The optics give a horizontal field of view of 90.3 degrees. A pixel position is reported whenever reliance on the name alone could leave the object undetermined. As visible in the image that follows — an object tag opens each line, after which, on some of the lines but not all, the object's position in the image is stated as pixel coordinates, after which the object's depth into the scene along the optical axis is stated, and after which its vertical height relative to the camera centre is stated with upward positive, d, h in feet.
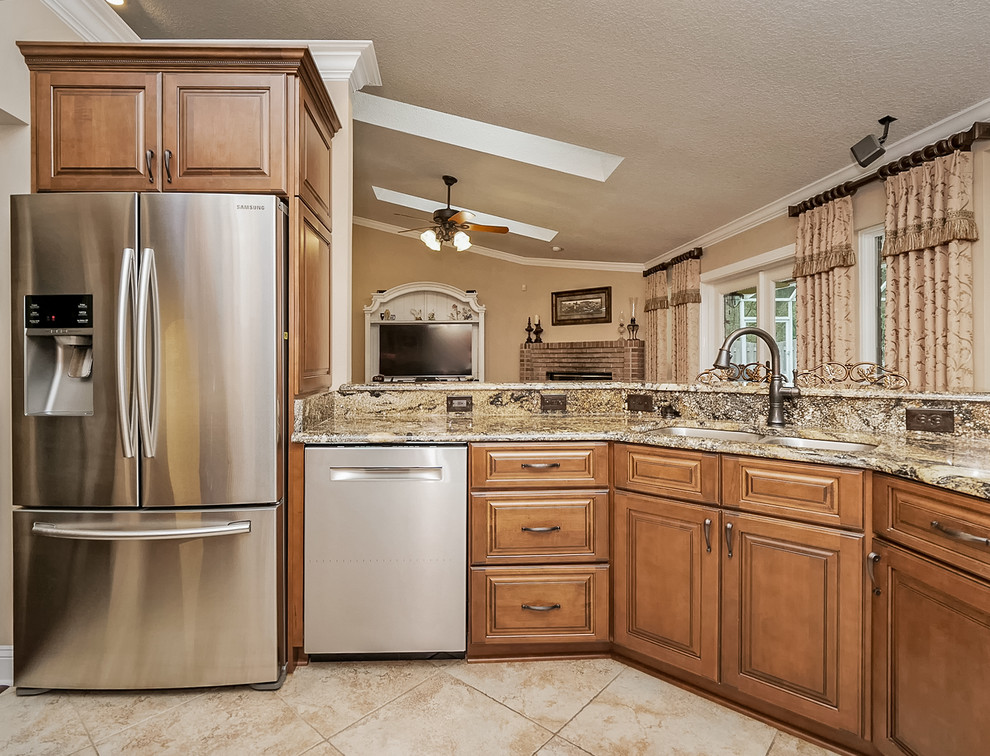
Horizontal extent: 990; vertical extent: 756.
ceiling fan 14.12 +4.40
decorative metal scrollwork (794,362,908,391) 6.20 -0.03
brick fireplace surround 20.58 +0.71
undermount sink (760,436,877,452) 5.53 -0.81
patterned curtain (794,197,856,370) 10.98 +2.12
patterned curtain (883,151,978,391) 8.46 +1.86
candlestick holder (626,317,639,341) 20.15 +1.92
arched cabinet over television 22.45 +1.86
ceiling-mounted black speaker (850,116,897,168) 8.07 +3.74
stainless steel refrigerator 5.30 -0.69
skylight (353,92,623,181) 11.98 +5.86
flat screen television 22.48 +1.13
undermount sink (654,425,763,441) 6.42 -0.80
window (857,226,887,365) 10.90 +1.79
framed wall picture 21.79 +3.11
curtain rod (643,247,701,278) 16.80 +4.20
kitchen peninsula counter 4.59 -0.67
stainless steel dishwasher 5.99 -2.13
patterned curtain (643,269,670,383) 19.21 +1.84
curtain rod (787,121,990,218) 8.01 +3.99
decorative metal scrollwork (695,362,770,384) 7.25 +0.02
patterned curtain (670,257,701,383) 16.99 +2.06
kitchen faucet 6.36 -0.12
